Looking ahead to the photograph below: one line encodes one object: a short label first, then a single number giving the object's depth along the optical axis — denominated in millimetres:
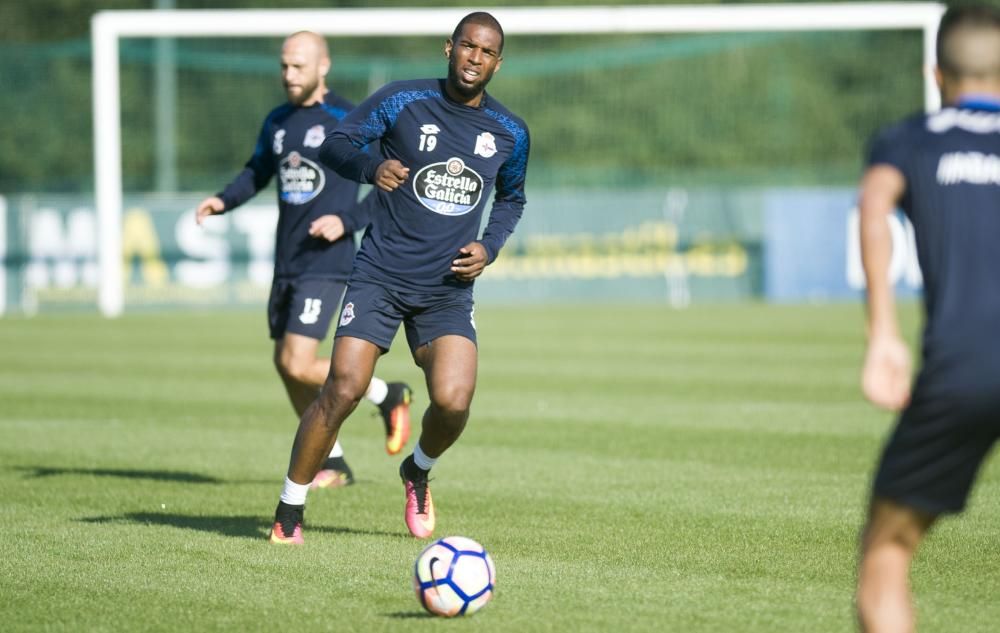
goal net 51062
